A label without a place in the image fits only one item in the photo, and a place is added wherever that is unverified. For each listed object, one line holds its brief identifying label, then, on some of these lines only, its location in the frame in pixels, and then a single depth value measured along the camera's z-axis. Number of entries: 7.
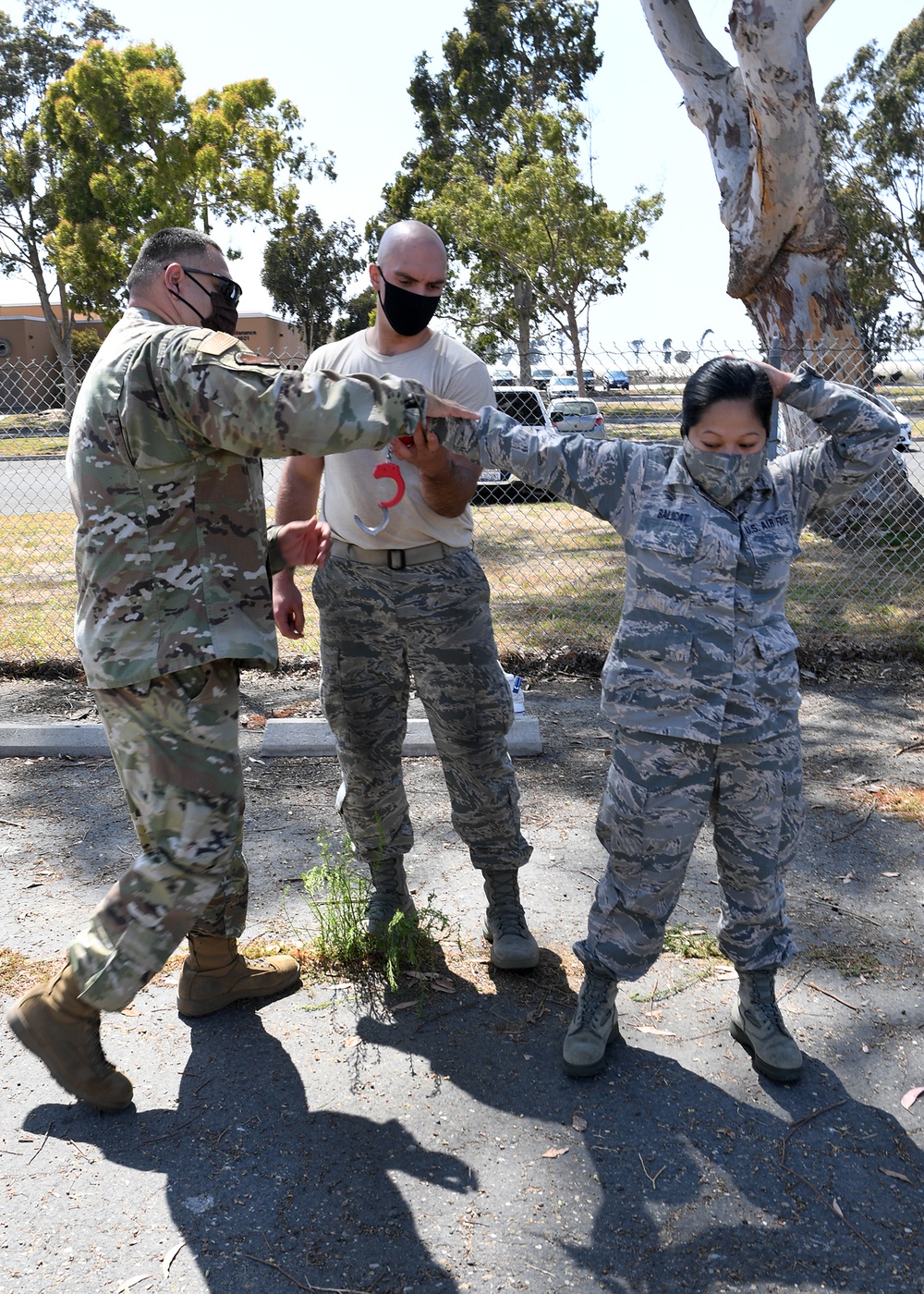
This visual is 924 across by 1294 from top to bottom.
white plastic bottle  5.91
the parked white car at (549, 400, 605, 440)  9.72
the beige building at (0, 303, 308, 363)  46.12
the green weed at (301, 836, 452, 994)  3.51
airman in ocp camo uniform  2.64
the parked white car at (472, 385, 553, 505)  11.45
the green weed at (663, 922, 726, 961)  3.62
